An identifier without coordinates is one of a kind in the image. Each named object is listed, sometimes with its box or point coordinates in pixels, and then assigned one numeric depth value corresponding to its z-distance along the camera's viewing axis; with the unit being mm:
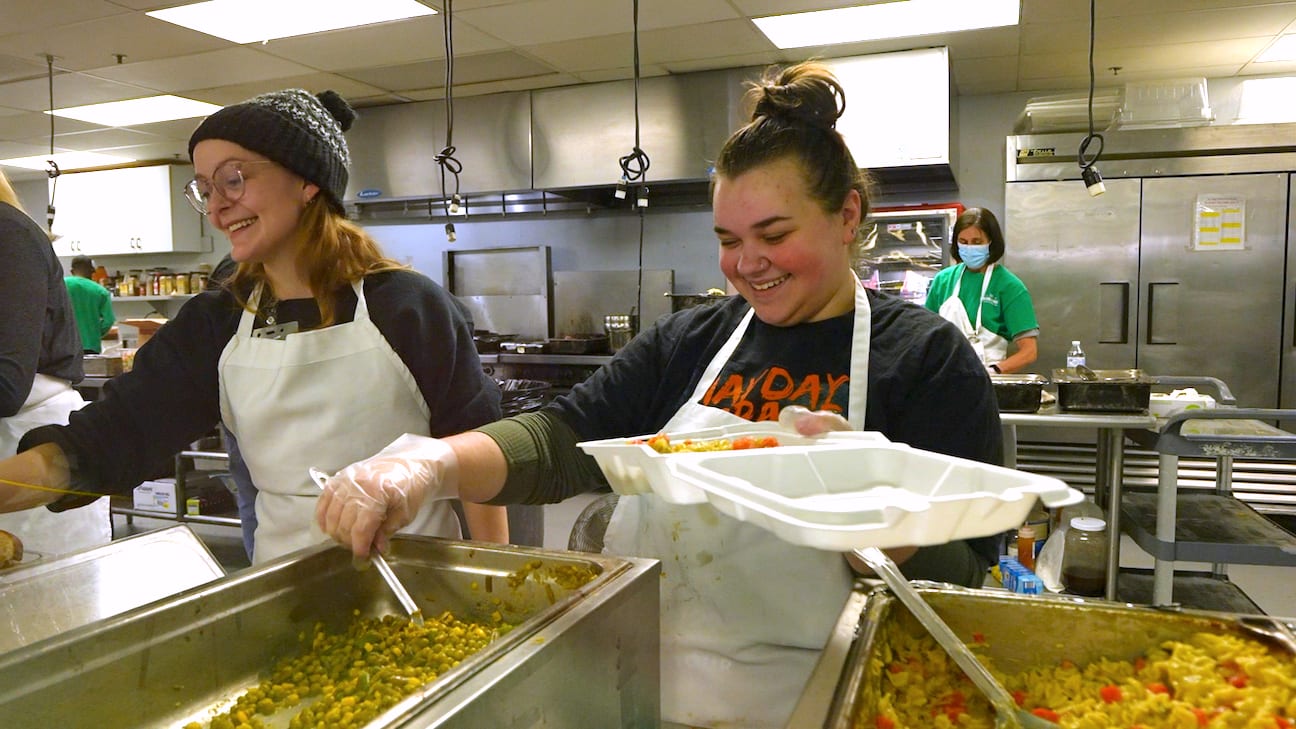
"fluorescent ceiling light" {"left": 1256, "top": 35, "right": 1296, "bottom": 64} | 4609
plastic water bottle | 4301
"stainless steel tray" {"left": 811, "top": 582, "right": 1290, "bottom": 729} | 1041
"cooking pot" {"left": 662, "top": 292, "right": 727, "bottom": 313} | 5330
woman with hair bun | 1316
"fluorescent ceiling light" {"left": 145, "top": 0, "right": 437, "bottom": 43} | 4066
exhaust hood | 4945
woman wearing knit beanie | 1686
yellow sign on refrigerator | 4965
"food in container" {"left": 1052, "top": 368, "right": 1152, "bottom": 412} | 3396
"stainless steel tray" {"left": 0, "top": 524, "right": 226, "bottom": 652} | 1309
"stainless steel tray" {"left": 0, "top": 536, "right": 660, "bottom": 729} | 904
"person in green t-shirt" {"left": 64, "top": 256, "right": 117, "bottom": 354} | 6223
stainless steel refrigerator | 4977
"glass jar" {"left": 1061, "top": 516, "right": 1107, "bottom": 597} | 3551
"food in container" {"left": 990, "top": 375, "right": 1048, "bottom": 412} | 3533
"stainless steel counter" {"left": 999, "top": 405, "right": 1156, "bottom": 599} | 3311
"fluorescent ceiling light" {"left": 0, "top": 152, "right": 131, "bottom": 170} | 7629
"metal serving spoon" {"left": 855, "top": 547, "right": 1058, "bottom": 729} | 873
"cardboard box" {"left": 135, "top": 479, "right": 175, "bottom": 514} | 4801
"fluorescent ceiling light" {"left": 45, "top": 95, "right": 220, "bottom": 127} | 5898
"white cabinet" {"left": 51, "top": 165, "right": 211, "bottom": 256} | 7863
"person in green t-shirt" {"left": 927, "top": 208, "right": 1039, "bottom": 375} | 4543
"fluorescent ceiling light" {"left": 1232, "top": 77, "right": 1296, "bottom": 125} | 5355
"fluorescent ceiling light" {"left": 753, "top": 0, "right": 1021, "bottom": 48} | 4164
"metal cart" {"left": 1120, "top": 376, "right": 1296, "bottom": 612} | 2836
